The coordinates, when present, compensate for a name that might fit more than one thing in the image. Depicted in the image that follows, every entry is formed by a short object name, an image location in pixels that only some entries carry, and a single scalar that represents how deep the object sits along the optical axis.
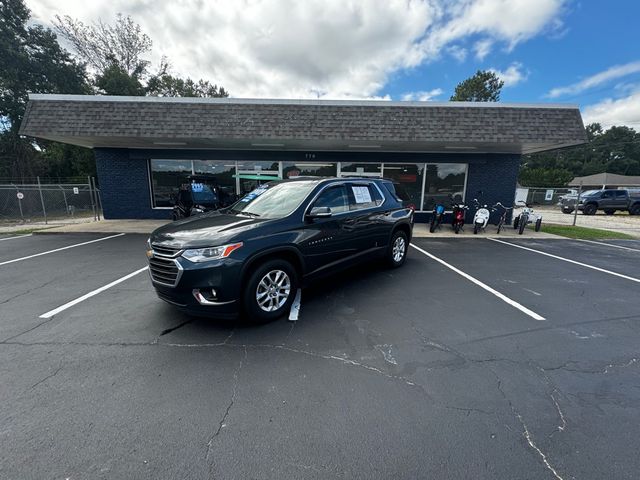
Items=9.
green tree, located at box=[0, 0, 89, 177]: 24.06
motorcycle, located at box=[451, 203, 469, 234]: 10.48
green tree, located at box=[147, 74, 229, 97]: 31.47
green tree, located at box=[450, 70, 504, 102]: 41.38
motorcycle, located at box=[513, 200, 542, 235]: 10.73
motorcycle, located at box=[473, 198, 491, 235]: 10.45
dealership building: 9.39
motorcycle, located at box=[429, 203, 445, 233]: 10.66
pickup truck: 19.91
